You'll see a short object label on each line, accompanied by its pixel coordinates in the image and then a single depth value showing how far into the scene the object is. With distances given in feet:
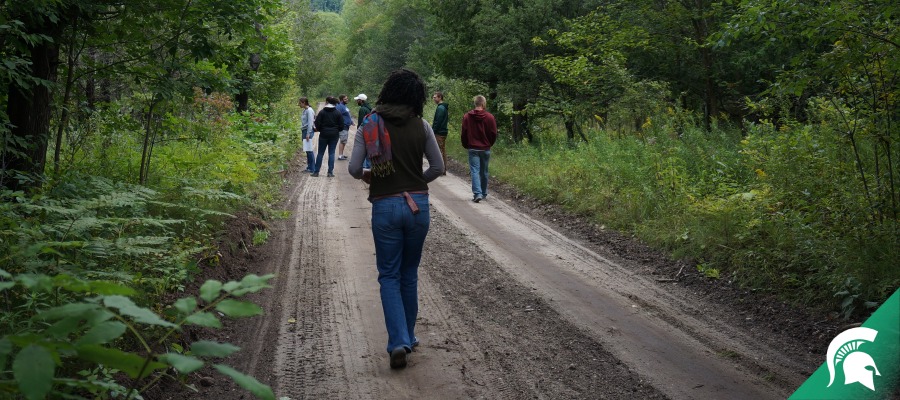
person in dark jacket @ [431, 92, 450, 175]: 58.70
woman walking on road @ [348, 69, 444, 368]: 18.35
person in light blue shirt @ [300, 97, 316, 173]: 63.62
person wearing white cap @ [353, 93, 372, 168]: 65.68
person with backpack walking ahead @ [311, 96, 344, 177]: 61.46
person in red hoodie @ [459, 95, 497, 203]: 47.65
